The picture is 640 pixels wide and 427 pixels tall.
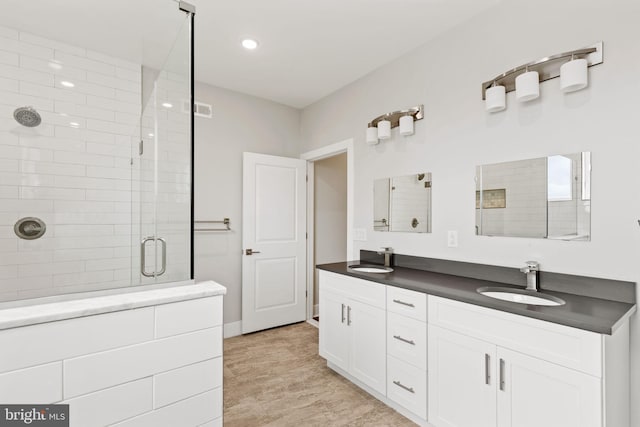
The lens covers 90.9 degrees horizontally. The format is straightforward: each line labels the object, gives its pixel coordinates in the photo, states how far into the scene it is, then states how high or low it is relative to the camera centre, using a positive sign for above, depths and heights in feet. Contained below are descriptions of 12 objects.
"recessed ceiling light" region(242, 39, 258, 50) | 8.11 +4.47
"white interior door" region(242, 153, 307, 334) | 11.23 -1.00
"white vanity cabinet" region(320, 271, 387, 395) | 6.95 -2.72
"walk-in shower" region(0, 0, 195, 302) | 4.04 +1.04
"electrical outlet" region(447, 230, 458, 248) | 7.34 -0.55
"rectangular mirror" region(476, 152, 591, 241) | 5.46 +0.33
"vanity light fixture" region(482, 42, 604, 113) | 5.27 +2.58
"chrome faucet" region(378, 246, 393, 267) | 8.84 -1.13
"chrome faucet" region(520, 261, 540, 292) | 5.74 -1.08
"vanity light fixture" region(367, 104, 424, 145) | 8.26 +2.55
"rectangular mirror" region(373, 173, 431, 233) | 8.09 +0.31
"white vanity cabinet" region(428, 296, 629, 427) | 4.05 -2.31
